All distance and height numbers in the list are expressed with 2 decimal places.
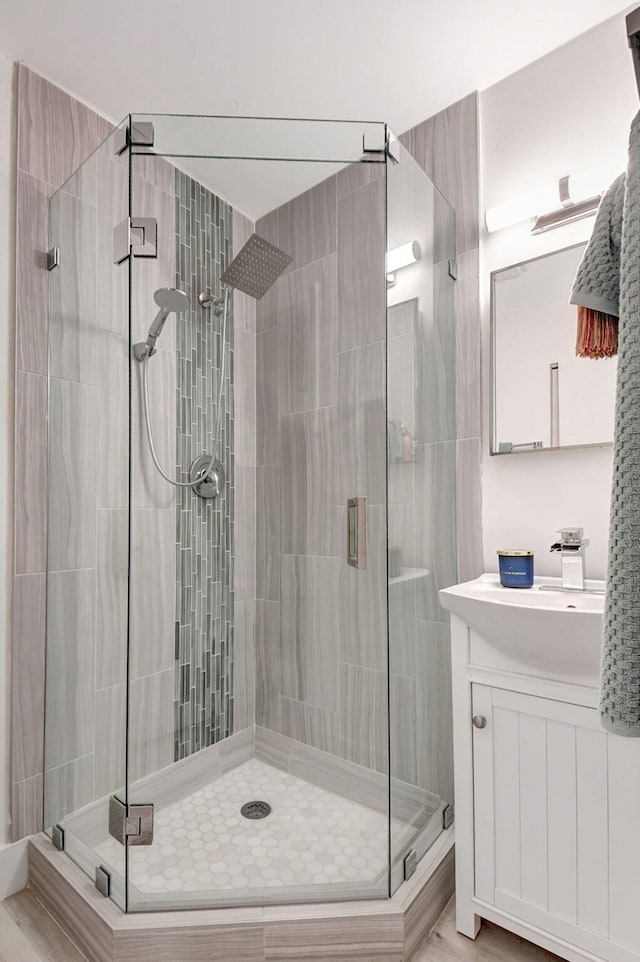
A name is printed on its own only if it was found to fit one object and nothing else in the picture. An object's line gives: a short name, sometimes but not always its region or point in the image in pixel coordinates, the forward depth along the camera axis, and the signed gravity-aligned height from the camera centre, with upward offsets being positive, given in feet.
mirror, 5.16 +1.22
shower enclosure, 4.79 -0.20
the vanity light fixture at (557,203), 5.11 +2.84
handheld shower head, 4.88 +1.67
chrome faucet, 4.92 -0.56
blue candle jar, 5.23 -0.70
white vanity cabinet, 3.92 -2.39
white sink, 3.82 -0.96
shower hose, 4.92 +0.52
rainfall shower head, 5.10 +2.11
